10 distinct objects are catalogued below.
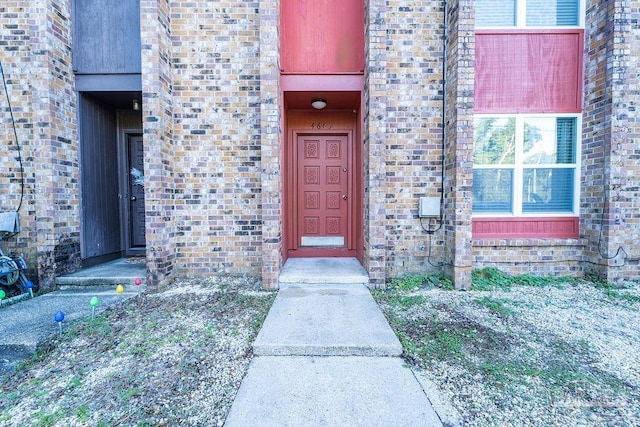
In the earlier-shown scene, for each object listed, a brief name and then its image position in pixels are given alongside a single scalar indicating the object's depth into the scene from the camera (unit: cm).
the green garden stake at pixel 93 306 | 310
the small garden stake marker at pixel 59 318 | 275
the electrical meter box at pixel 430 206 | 431
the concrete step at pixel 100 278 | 417
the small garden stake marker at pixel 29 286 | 379
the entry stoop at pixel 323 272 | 405
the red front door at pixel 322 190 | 537
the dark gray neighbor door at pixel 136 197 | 564
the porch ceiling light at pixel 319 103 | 480
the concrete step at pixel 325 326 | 246
